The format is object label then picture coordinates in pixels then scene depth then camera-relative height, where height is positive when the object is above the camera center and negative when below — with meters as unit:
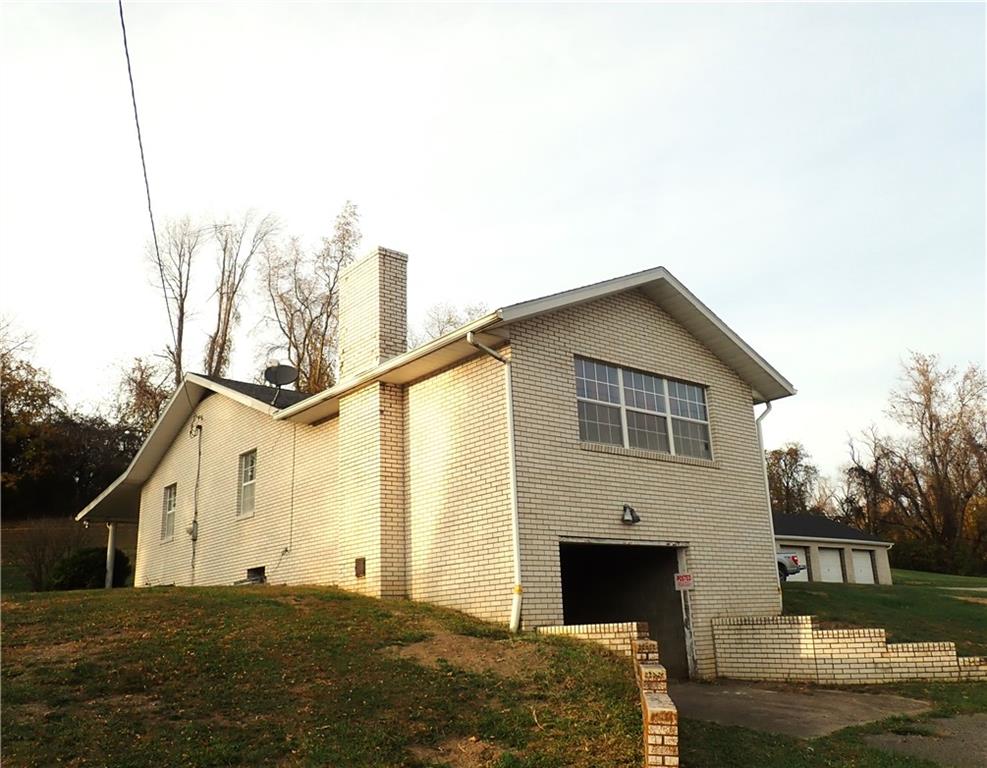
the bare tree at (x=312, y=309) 33.91 +11.34
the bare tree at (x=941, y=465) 48.25 +5.83
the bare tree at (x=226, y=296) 36.50 +12.84
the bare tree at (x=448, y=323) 36.91 +11.32
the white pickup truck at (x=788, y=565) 25.98 +0.23
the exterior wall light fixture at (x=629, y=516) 12.48 +0.91
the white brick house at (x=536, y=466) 11.63 +1.81
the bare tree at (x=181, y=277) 37.03 +13.83
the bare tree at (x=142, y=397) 36.44 +8.54
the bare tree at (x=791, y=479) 55.25 +6.16
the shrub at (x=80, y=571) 20.16 +0.69
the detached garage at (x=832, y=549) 31.69 +0.83
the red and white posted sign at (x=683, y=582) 13.01 -0.08
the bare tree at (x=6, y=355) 32.56 +9.56
